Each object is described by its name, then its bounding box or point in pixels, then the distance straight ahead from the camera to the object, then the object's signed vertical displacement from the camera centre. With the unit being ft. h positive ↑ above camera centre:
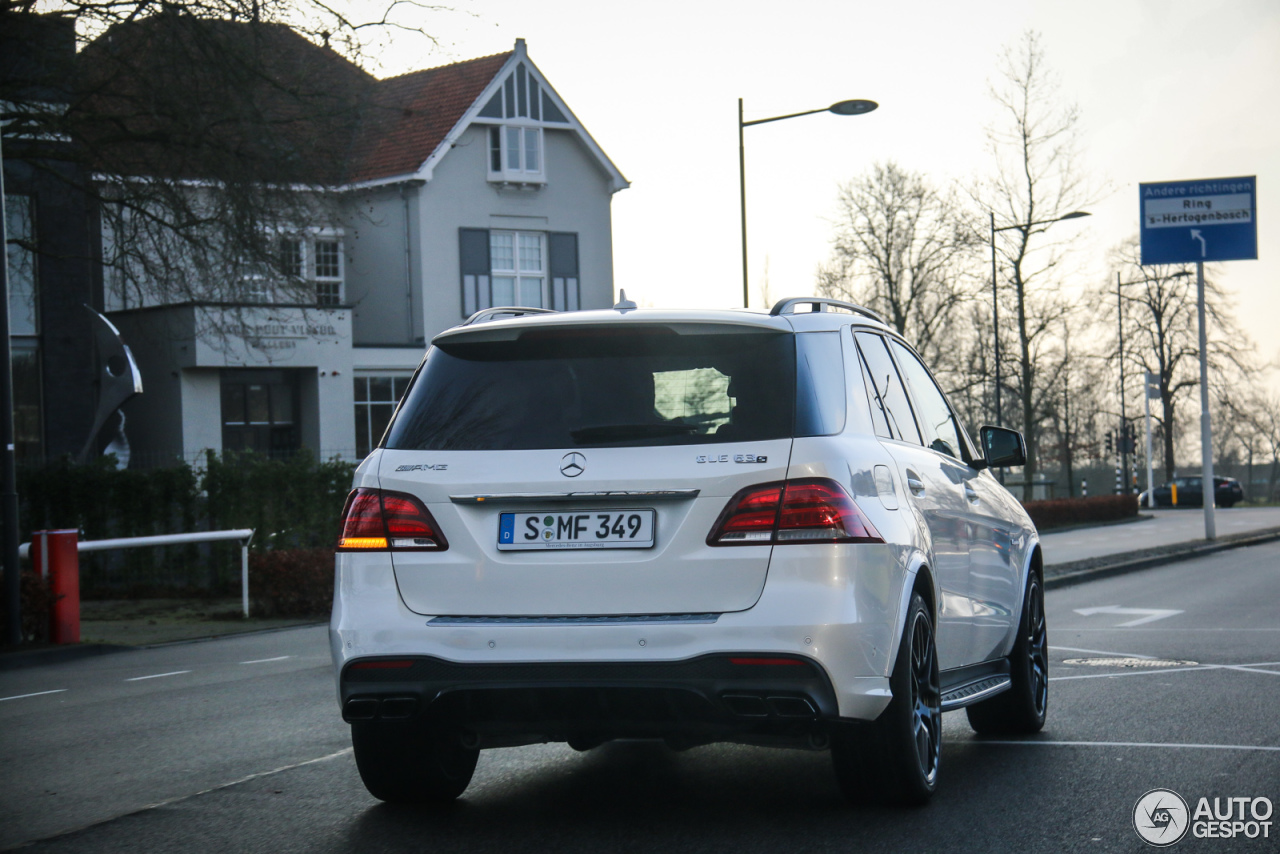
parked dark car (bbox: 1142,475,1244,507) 208.03 -8.46
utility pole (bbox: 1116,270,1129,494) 187.62 +0.71
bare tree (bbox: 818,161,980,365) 166.81 +20.94
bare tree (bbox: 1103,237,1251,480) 201.26 +13.85
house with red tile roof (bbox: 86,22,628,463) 128.77 +18.31
